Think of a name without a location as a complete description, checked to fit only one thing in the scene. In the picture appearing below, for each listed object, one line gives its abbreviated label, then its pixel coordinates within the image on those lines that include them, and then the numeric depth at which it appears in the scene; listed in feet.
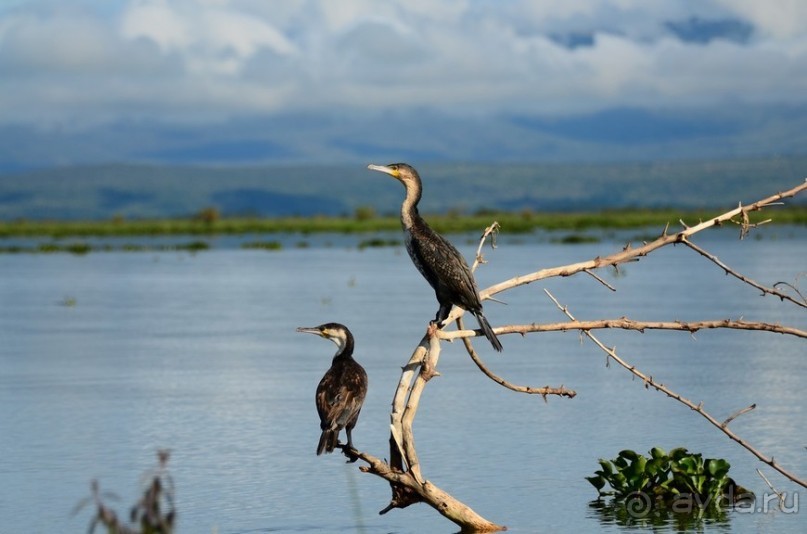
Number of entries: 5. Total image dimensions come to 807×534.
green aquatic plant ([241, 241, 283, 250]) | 377.71
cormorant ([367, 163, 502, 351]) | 66.49
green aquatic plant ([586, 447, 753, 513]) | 73.82
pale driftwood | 63.82
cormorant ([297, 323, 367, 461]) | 65.82
